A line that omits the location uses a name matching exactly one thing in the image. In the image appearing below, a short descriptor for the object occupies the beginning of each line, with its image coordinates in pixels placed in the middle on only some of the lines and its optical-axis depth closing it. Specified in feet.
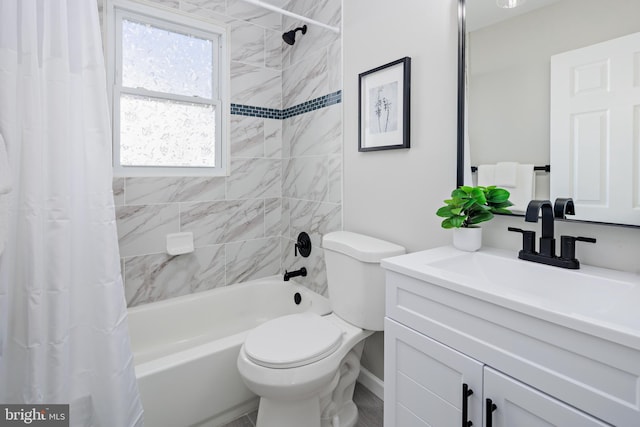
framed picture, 5.20
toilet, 4.30
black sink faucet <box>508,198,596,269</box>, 3.47
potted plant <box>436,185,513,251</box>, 4.03
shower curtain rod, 5.60
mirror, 3.28
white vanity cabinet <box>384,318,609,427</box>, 2.53
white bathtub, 4.70
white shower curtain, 3.31
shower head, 7.34
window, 6.55
